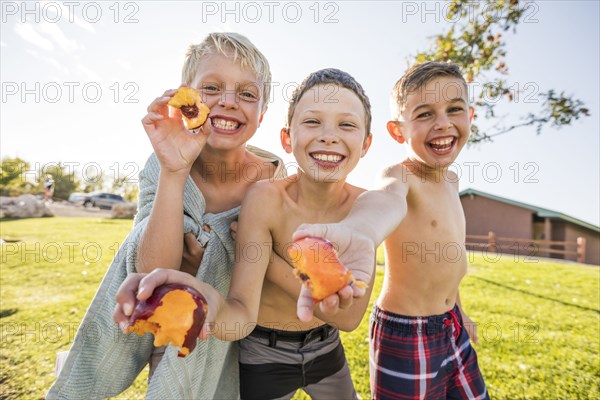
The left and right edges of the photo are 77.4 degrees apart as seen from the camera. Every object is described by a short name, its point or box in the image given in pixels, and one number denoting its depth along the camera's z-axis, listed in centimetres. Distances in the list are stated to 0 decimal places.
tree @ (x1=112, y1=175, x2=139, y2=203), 3864
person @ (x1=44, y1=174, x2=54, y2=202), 2928
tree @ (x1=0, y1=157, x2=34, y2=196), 2293
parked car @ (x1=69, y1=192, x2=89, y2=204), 3352
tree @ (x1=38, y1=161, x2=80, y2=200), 3814
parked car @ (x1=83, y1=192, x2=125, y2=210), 3212
